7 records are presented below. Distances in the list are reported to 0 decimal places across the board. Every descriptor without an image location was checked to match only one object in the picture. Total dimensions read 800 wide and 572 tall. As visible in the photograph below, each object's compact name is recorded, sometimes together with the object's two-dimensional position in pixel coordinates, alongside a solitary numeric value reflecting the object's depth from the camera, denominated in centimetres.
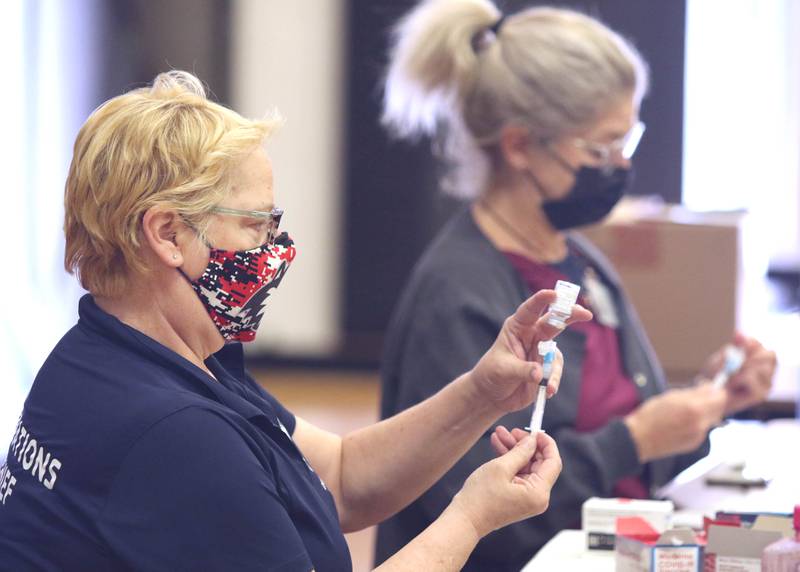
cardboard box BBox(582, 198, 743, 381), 508
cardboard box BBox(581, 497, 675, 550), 415
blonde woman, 374
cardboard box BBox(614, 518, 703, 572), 396
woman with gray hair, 434
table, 416
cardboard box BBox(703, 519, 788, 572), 394
